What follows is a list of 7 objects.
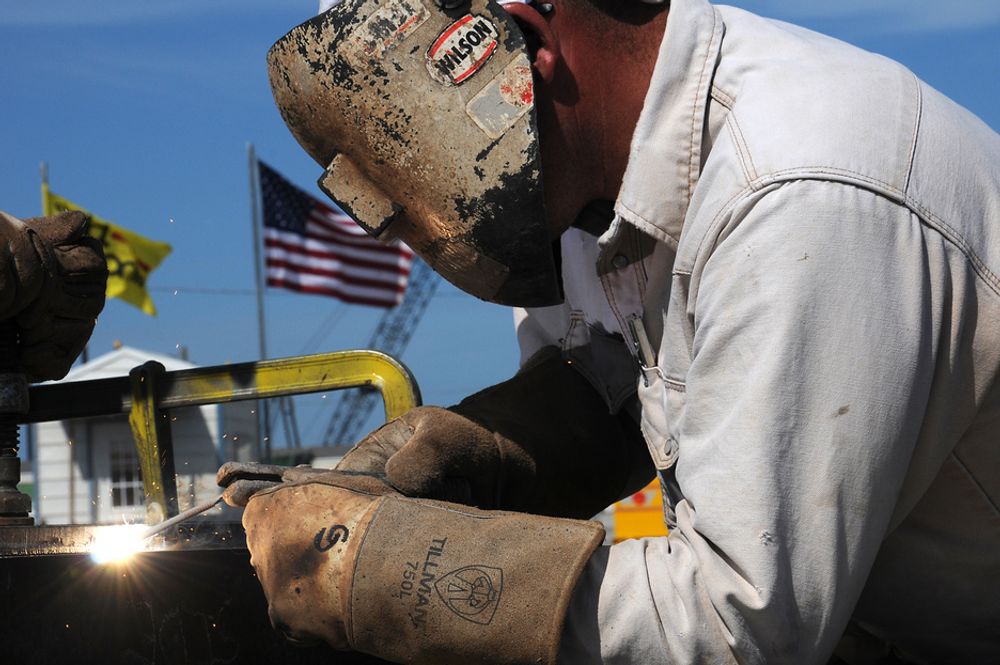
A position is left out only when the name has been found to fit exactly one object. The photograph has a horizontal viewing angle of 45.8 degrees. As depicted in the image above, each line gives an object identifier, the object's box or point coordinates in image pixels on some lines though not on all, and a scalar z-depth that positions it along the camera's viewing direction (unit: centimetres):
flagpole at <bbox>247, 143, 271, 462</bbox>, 2038
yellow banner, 1873
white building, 1273
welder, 142
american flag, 1945
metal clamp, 244
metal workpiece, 177
